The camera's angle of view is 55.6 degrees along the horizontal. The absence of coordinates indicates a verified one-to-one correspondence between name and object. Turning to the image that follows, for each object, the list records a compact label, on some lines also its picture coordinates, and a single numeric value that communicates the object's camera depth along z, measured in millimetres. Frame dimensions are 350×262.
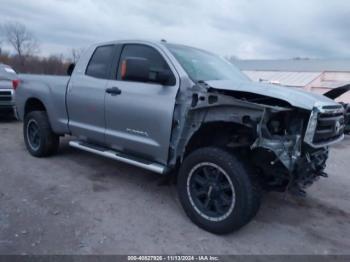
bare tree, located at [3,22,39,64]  48969
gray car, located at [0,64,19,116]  9203
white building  26562
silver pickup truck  3141
